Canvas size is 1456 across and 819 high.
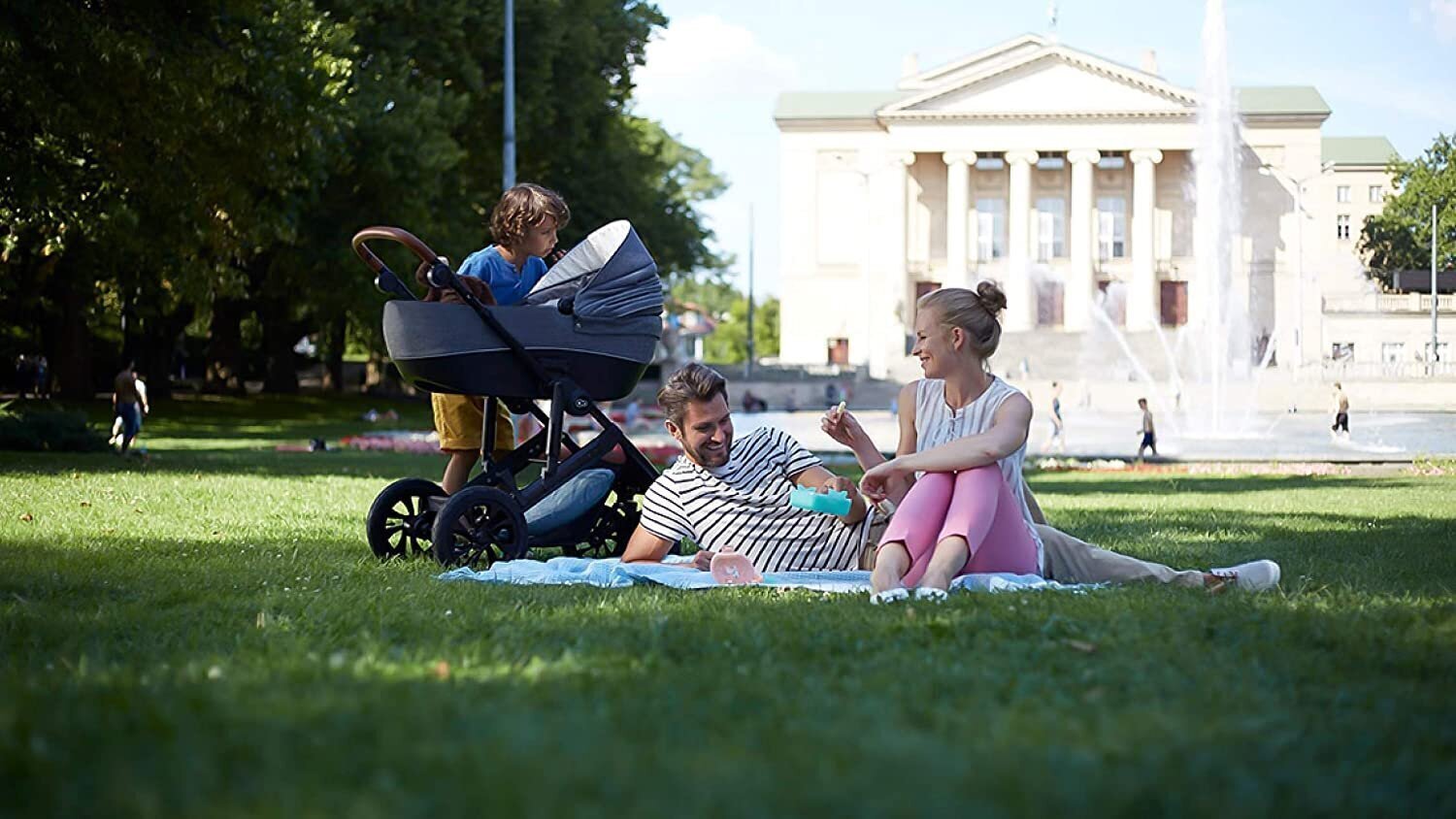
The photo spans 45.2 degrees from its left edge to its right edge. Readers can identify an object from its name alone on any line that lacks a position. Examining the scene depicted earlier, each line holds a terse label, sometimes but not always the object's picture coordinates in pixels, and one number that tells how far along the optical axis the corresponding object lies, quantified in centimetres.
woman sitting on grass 630
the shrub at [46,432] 2097
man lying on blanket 712
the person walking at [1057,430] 2998
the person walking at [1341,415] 3080
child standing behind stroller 824
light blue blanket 692
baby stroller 765
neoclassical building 7850
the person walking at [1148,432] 2652
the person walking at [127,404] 2205
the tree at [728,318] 10154
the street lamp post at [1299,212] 7675
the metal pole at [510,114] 2934
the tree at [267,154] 1747
